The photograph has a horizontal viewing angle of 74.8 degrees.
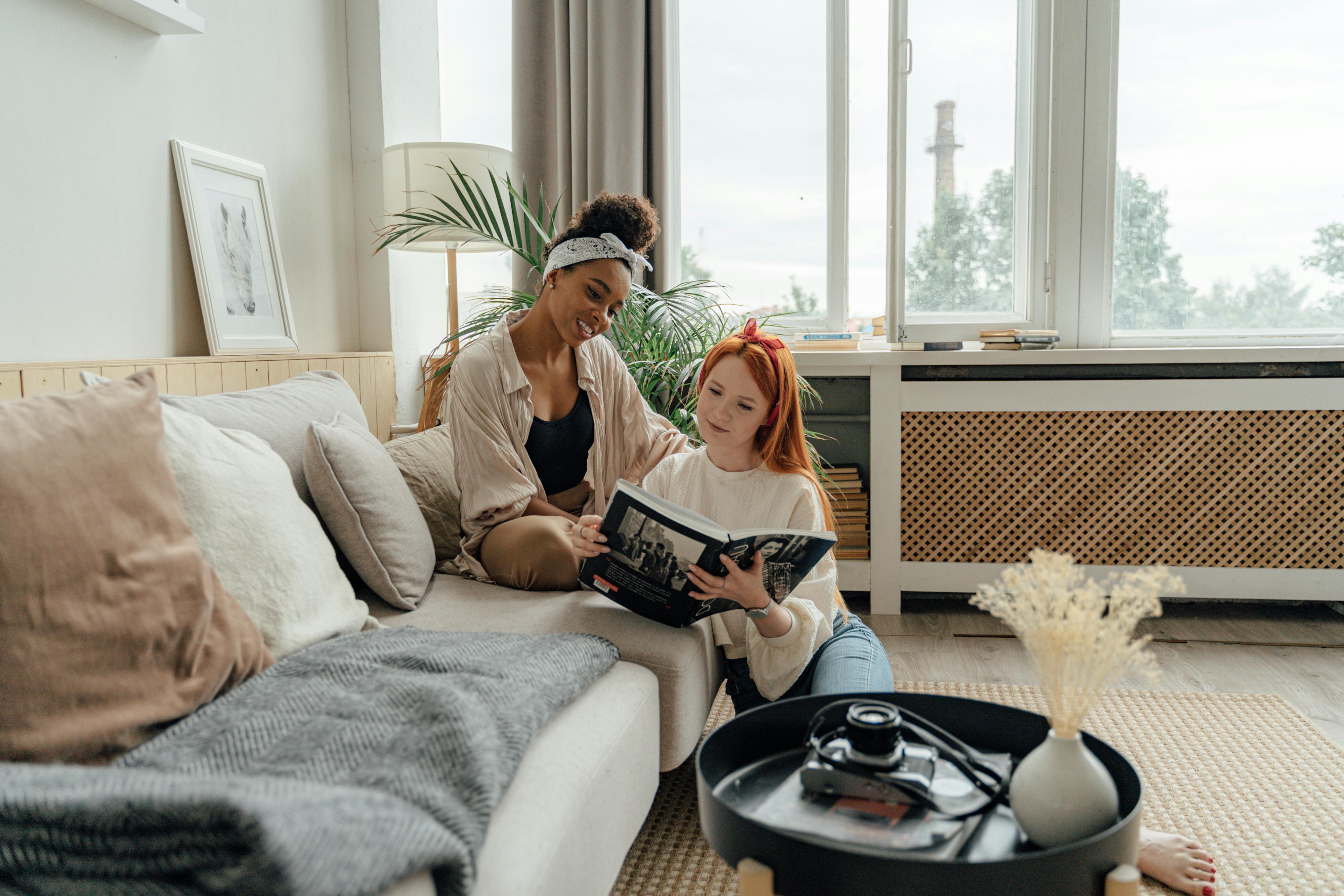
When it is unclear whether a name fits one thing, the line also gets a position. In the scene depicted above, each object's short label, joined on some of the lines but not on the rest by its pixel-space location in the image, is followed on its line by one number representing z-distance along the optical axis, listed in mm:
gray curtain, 3135
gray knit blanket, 658
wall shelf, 1838
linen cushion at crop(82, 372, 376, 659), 1194
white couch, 892
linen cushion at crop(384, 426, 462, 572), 1862
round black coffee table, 749
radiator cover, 2785
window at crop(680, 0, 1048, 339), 2914
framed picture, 2107
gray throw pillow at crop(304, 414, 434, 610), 1530
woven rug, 1458
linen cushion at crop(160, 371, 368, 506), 1466
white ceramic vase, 819
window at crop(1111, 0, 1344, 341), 2863
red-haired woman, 1499
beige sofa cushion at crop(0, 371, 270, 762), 871
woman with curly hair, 1724
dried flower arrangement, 800
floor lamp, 2586
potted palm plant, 2525
